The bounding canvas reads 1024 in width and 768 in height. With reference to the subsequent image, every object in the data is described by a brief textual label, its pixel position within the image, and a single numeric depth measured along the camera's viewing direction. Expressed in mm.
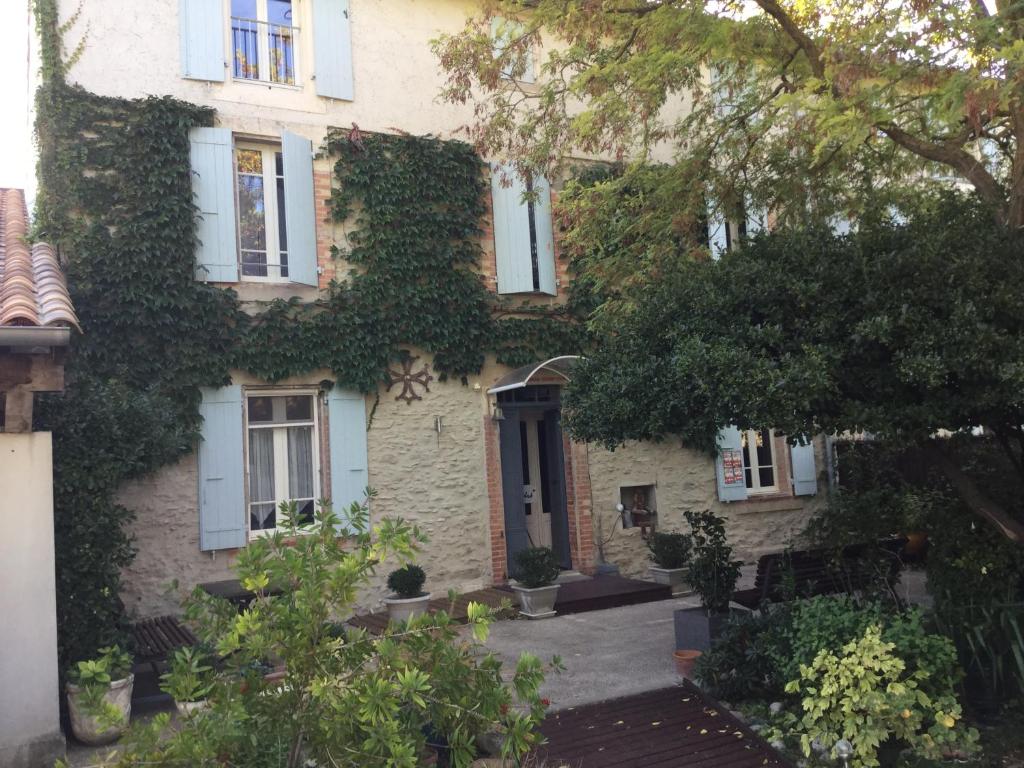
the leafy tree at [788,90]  5637
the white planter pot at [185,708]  3227
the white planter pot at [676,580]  9984
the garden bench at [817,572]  6741
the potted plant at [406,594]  8727
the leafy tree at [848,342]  4855
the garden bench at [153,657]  6393
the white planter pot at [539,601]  8938
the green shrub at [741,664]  5762
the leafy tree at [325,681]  3109
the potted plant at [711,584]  6535
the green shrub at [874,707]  4562
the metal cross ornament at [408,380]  9836
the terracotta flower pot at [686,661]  6326
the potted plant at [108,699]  5617
